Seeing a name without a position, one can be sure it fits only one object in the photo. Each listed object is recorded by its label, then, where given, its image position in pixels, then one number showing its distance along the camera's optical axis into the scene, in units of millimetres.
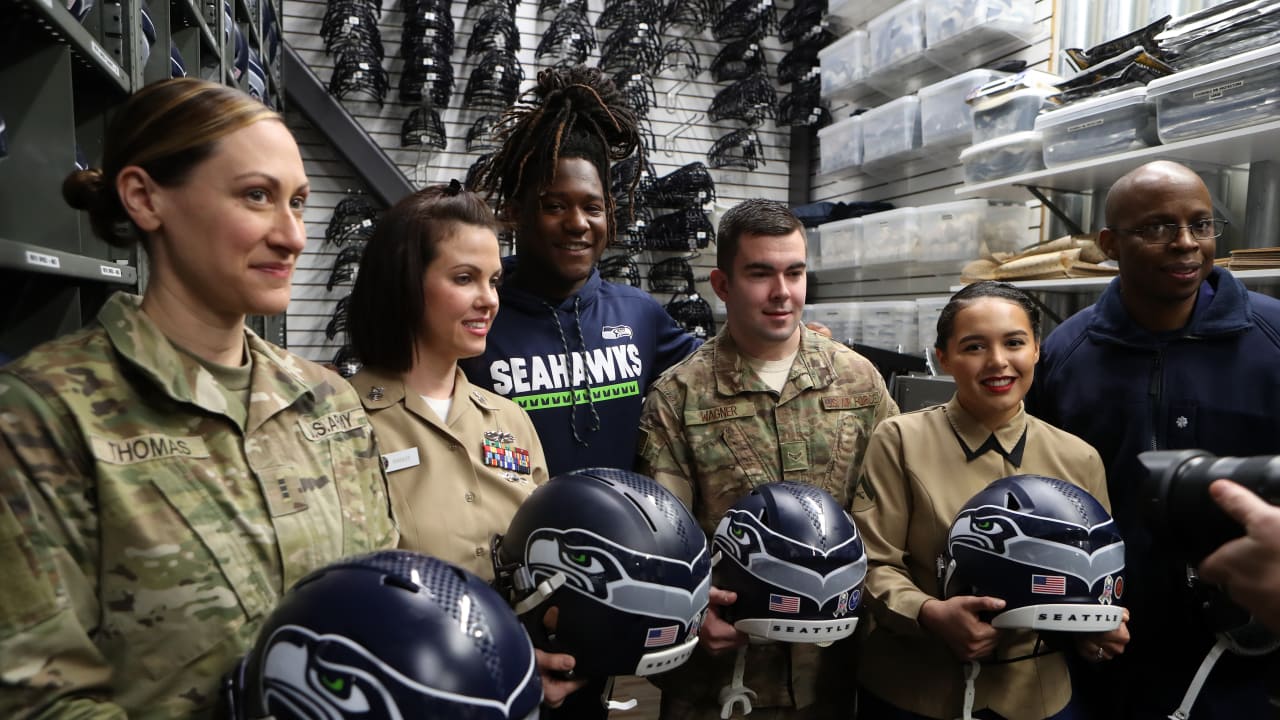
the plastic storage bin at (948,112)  4453
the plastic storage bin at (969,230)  4375
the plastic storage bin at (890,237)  4879
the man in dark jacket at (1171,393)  2014
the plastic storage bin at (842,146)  5473
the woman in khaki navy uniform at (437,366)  1684
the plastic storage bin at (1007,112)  3826
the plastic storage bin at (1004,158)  3779
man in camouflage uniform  2080
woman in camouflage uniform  1018
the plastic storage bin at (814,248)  5660
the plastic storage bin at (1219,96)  2678
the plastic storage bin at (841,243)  5316
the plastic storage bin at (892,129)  4988
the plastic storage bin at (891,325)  4812
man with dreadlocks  2223
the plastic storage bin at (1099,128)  3211
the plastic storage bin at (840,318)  5262
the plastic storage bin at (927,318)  4523
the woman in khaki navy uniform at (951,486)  1831
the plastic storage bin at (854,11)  5324
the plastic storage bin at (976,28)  4320
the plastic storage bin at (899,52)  4789
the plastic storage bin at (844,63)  5328
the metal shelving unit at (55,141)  1648
